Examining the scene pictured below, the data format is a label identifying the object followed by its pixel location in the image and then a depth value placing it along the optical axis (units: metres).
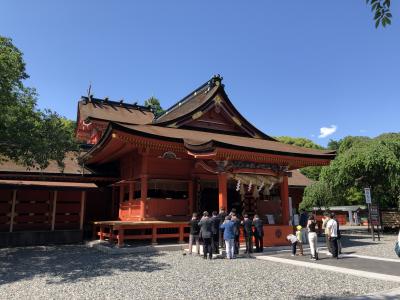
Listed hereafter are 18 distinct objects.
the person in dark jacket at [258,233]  12.63
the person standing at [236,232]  11.88
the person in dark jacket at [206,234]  11.17
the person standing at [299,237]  11.99
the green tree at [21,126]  11.65
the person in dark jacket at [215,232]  11.57
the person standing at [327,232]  11.62
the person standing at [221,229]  12.30
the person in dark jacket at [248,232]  12.09
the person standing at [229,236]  11.33
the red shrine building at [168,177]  13.89
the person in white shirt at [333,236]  11.09
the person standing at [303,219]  16.69
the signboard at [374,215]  16.88
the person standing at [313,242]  11.09
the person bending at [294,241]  11.96
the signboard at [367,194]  16.17
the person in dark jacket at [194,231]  12.17
